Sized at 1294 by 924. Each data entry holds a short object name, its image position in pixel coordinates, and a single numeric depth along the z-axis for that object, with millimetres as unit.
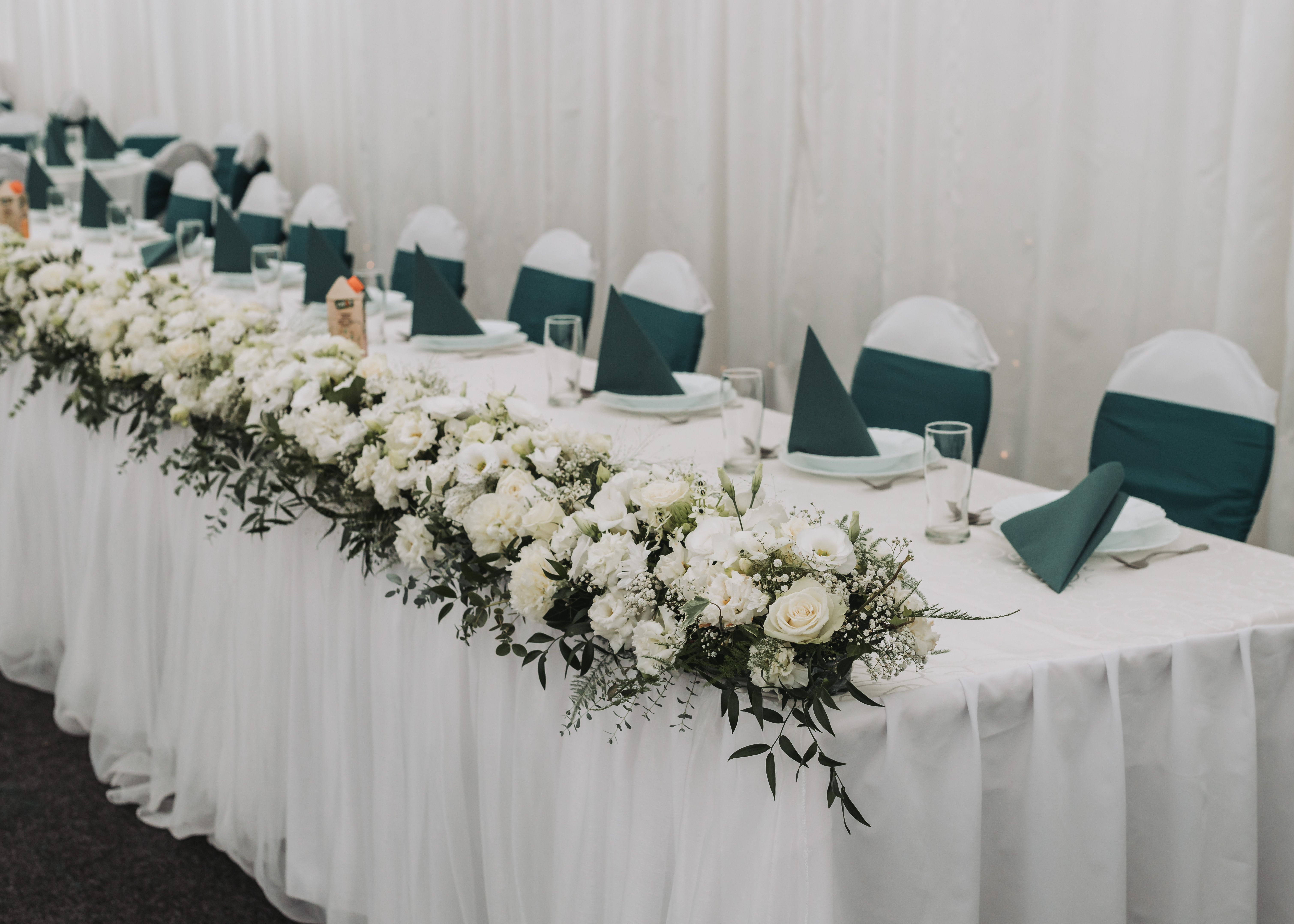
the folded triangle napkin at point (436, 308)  2850
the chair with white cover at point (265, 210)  5207
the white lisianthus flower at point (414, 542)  1528
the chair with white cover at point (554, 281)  3574
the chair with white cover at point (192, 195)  5203
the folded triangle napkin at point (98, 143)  6551
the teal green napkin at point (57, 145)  6441
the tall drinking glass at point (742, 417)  1883
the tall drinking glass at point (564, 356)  2299
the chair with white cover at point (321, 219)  4621
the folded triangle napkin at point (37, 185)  5293
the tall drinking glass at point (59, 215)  4352
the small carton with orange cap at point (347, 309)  2549
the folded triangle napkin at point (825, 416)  1917
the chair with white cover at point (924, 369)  2531
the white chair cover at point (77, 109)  8055
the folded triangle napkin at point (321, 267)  3080
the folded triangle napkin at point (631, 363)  2326
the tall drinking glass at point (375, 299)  3135
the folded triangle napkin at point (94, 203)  4574
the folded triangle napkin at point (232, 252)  3584
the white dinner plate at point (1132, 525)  1572
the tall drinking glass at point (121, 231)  3973
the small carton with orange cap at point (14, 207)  4242
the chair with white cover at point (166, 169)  6336
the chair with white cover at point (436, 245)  4121
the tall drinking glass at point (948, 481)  1606
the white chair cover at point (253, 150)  6605
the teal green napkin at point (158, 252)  3900
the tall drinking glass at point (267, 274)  3023
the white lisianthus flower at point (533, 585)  1267
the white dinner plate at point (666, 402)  2277
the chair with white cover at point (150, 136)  7746
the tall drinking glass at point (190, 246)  3500
